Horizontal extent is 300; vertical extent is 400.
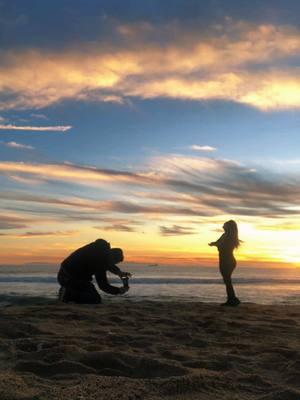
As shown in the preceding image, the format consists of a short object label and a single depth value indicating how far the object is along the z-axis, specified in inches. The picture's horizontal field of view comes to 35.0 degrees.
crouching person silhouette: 336.2
